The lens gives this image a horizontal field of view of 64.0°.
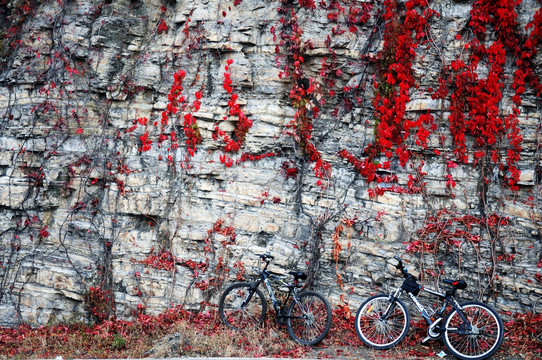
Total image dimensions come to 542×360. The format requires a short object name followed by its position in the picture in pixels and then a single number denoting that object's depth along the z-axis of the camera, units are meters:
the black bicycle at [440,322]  5.77
